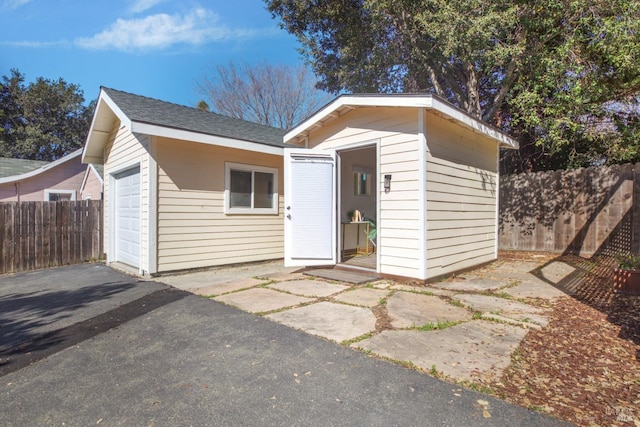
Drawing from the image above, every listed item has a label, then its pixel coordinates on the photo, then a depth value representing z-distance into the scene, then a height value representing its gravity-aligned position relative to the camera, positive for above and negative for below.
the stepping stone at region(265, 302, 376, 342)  3.07 -1.14
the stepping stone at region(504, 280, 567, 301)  4.37 -1.12
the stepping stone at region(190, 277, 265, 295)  4.68 -1.19
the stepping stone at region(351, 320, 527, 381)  2.37 -1.12
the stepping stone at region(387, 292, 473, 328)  3.35 -1.12
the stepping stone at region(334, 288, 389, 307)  4.02 -1.13
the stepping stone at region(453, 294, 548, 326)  3.46 -1.12
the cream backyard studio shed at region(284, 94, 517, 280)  4.92 +0.44
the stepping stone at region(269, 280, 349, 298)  4.53 -1.16
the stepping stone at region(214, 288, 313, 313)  3.88 -1.17
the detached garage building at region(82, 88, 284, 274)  5.93 +0.42
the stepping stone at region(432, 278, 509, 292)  4.74 -1.13
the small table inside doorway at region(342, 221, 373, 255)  7.59 -0.65
